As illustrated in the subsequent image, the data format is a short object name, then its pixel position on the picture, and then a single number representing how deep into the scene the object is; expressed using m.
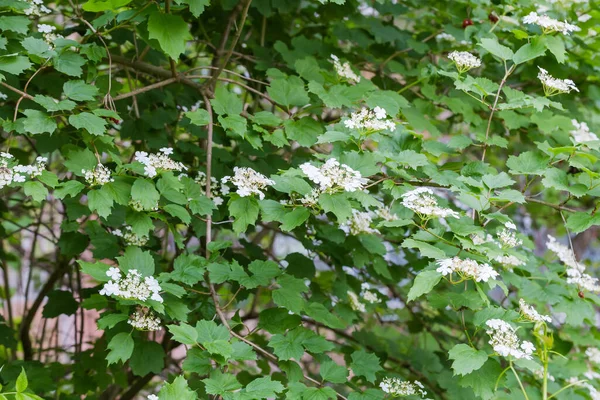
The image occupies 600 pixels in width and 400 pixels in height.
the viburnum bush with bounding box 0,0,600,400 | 2.01
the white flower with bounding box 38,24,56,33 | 2.40
